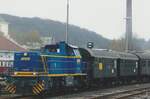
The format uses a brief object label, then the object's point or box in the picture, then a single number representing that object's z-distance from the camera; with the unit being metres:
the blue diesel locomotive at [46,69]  23.81
